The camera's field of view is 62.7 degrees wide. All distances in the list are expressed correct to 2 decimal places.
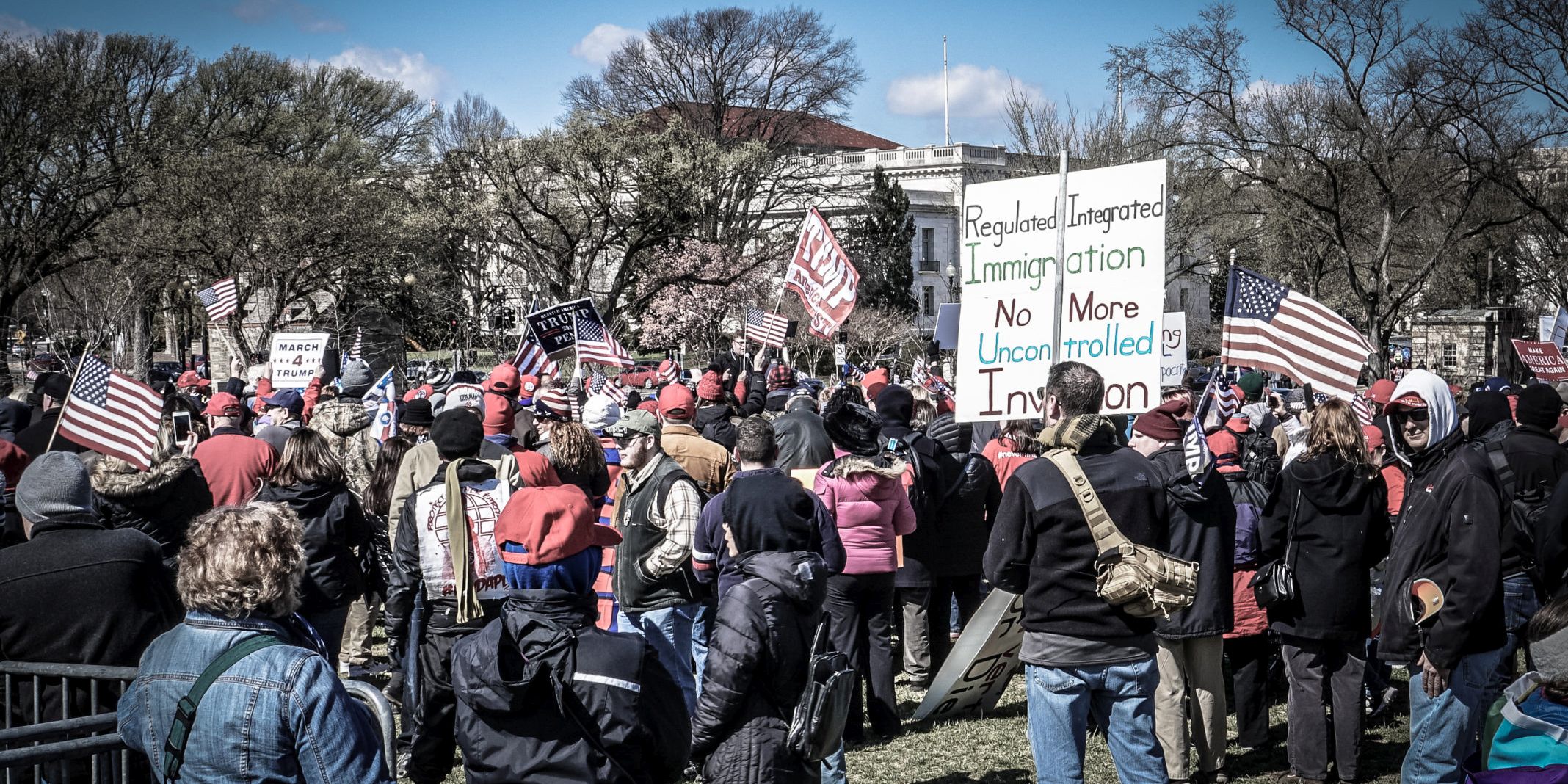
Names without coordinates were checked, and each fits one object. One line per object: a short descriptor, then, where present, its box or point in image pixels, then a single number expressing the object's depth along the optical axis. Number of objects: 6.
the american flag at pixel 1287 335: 7.98
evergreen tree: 65.38
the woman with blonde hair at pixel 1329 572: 6.20
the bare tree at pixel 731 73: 53.75
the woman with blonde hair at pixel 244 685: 3.07
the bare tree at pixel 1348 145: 35.16
